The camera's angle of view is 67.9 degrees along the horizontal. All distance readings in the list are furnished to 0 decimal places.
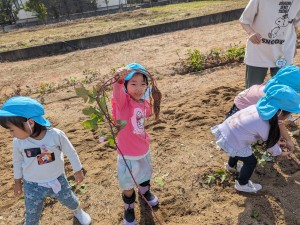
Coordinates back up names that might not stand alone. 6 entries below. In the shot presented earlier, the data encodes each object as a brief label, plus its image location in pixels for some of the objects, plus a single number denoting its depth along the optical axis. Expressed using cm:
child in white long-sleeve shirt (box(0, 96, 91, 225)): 163
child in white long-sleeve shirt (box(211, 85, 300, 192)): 171
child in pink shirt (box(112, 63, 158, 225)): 179
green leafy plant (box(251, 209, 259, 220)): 208
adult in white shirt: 250
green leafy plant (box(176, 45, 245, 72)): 524
